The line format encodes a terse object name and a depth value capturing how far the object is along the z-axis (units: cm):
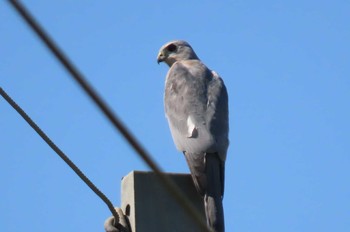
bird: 1075
